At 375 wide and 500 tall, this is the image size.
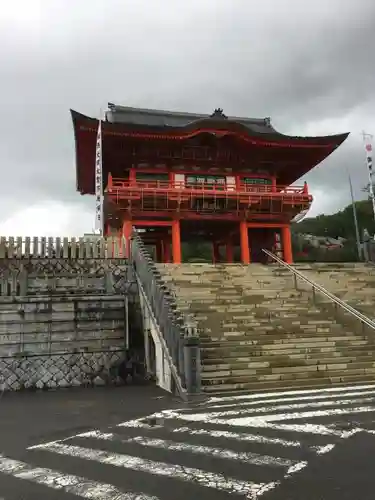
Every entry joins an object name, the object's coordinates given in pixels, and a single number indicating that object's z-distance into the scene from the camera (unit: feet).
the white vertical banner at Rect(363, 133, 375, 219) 81.43
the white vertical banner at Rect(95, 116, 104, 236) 57.52
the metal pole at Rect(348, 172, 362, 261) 69.09
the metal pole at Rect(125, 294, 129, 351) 40.96
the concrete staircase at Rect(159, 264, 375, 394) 31.04
